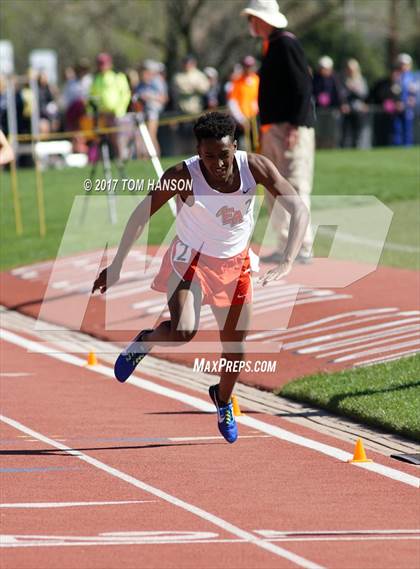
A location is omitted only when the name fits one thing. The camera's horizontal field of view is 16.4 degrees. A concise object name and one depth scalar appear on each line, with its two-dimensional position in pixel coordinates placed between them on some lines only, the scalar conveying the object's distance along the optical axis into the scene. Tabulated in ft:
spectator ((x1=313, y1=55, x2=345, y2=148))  101.45
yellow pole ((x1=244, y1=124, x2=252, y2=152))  64.18
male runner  29.22
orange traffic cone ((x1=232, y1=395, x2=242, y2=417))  35.53
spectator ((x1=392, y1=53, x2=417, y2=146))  101.96
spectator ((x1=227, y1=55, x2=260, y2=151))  87.56
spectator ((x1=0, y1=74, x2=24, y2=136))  95.61
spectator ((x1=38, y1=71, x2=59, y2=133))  103.86
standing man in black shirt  49.34
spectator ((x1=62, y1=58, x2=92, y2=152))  101.76
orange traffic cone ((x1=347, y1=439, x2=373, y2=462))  30.19
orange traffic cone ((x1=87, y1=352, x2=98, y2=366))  43.16
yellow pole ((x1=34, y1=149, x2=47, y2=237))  68.49
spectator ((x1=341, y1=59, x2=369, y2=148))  104.12
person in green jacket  77.15
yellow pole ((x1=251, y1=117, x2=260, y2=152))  58.67
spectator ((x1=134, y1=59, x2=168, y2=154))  90.22
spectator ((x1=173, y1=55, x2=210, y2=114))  102.73
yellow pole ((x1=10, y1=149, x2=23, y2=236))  68.59
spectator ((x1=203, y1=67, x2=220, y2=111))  102.33
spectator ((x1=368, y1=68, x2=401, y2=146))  102.73
